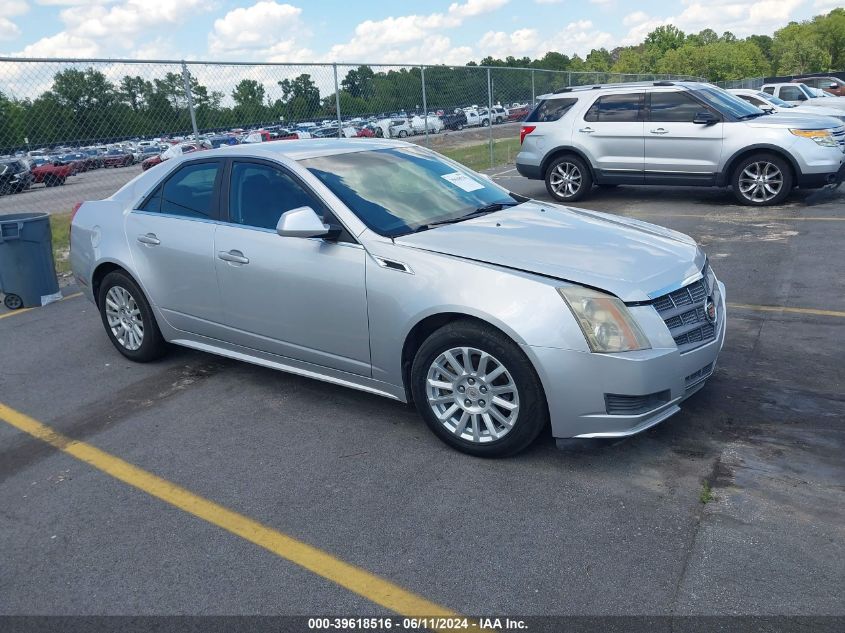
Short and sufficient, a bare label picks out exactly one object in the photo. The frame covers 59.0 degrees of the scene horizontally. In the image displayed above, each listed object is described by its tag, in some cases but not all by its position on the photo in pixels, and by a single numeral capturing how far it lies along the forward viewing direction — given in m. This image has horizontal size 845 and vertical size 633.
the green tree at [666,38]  83.88
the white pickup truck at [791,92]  25.44
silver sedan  3.60
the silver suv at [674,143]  10.32
